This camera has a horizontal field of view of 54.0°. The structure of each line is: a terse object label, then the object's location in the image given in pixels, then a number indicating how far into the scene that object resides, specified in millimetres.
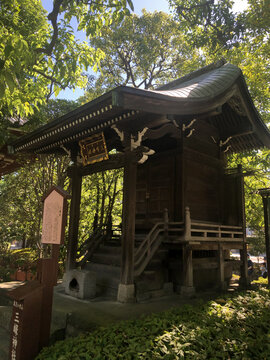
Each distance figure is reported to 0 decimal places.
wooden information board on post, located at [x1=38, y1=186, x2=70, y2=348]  4645
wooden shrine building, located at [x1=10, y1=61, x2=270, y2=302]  6774
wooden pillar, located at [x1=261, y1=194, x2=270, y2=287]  10430
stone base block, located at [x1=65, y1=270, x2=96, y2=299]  7270
